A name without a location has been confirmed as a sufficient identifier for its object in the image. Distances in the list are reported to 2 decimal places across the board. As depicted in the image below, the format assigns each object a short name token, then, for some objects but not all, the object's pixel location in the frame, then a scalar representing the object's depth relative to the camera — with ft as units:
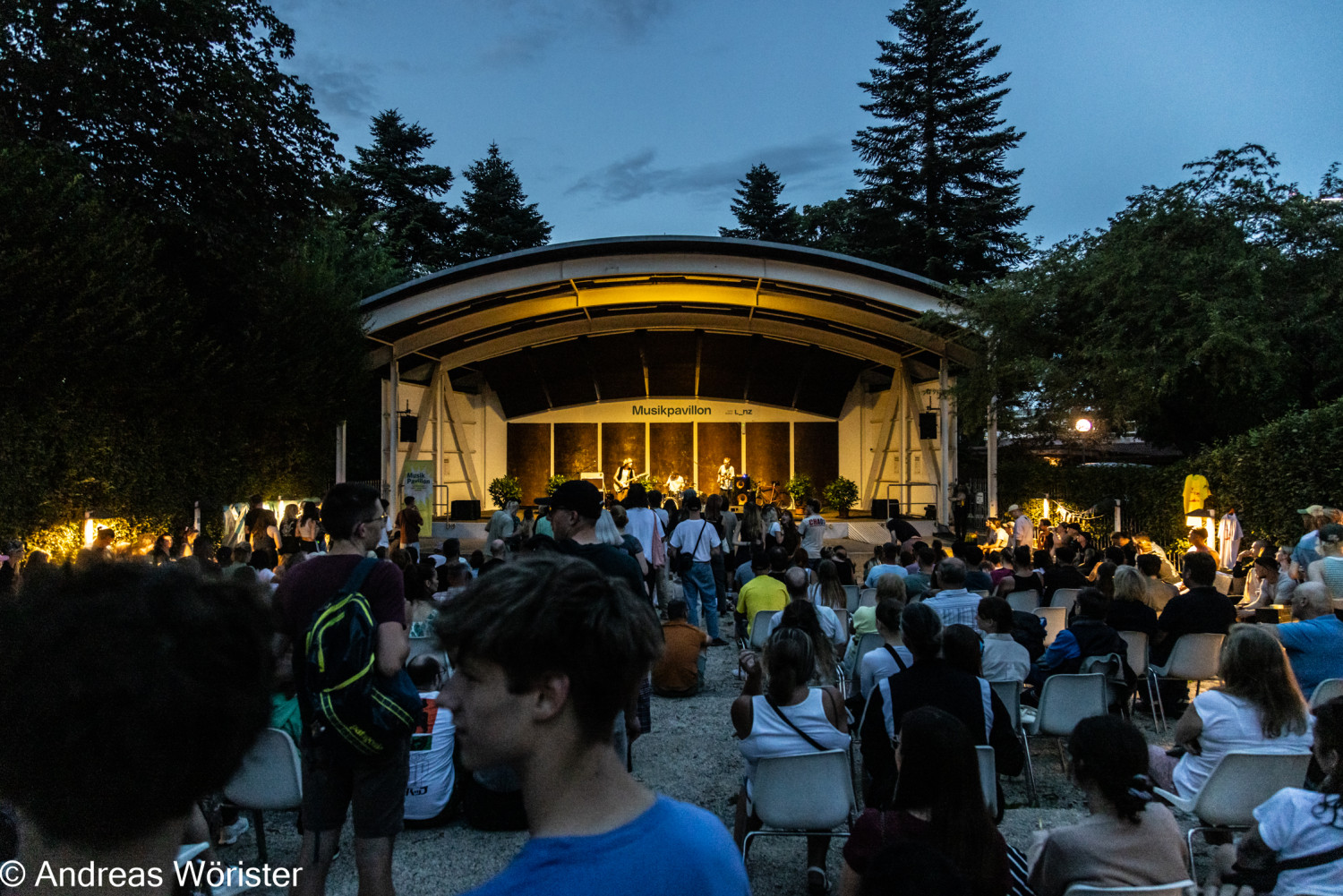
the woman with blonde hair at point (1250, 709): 11.02
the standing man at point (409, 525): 34.99
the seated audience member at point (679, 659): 22.00
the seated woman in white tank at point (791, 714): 11.28
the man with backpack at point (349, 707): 8.62
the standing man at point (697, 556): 28.12
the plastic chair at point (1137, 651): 18.89
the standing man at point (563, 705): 3.61
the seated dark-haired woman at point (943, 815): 7.07
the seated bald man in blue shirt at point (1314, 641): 15.10
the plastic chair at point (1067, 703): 15.40
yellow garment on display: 41.65
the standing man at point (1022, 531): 39.45
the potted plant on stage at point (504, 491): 72.90
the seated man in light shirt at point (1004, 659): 15.66
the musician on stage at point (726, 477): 73.88
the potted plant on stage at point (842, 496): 72.49
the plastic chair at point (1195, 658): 18.37
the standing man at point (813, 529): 35.78
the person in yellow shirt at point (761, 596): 22.66
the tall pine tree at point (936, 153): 105.40
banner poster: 60.13
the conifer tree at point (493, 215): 120.06
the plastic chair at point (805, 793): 11.15
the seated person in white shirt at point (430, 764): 13.76
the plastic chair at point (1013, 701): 14.88
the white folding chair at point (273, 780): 11.46
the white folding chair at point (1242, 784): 10.68
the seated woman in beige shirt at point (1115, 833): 7.39
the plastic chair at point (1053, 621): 21.59
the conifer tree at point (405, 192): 117.29
